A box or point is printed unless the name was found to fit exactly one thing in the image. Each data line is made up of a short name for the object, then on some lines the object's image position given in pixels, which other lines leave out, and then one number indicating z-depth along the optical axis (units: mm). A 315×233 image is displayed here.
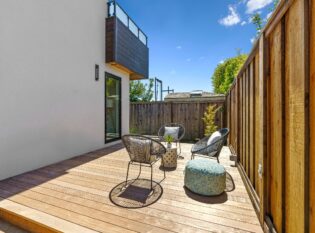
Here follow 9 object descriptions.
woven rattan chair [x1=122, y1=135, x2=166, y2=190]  2578
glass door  5500
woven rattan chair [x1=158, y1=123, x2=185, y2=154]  5320
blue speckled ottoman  2291
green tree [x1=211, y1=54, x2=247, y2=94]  13727
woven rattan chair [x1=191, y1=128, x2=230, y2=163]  3119
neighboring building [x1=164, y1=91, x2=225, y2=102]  14397
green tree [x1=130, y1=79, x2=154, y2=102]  13397
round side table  3494
